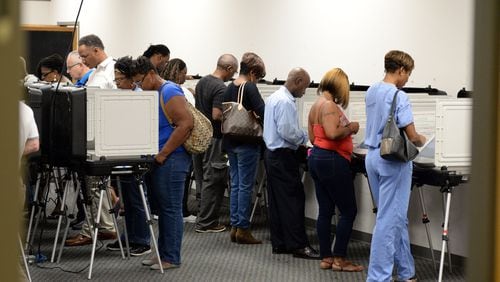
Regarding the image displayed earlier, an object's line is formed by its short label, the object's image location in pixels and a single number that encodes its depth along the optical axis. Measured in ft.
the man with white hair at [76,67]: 25.13
